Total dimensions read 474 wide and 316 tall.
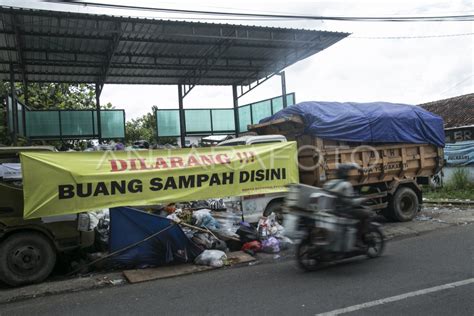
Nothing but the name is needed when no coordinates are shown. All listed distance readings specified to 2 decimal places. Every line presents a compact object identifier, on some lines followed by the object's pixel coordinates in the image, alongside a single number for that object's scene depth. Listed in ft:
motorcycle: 20.79
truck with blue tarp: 31.14
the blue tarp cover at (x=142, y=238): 22.82
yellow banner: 21.06
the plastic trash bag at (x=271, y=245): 25.18
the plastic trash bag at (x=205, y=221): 26.50
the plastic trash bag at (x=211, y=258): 22.59
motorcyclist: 21.03
